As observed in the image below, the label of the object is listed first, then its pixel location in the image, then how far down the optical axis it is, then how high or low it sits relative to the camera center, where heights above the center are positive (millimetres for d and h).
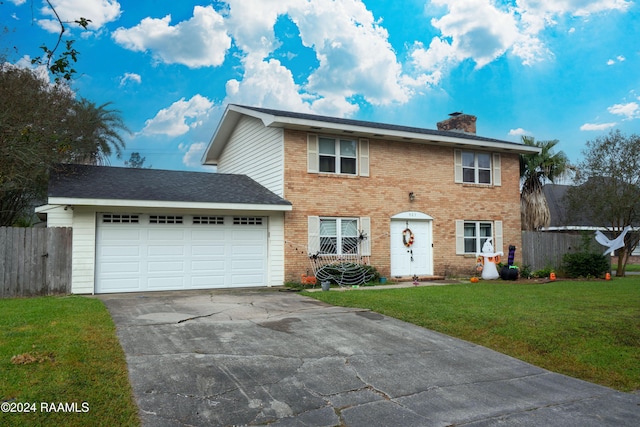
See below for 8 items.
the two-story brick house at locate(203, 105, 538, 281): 15672 +2145
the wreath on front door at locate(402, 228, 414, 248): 17375 +400
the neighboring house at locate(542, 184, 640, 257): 24141 +1551
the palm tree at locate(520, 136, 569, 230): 25000 +3623
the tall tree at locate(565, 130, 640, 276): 20234 +2534
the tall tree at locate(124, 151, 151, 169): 45869 +8113
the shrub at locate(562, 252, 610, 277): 19297 -628
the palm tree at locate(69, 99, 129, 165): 21328 +5119
